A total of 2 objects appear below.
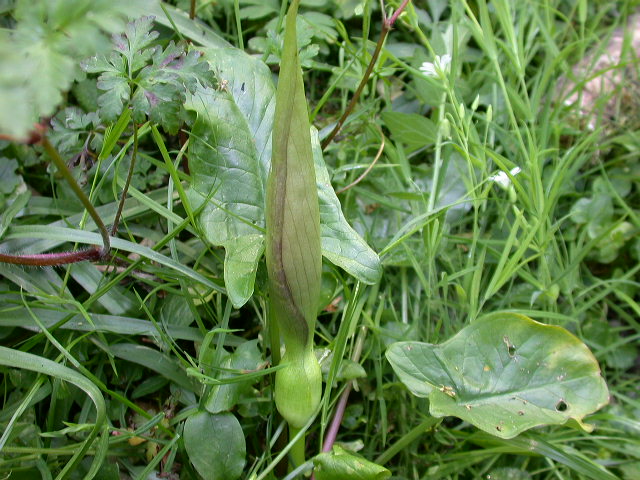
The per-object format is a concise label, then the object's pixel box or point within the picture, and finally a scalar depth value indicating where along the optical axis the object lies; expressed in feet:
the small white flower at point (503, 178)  1.08
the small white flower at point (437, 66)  1.15
